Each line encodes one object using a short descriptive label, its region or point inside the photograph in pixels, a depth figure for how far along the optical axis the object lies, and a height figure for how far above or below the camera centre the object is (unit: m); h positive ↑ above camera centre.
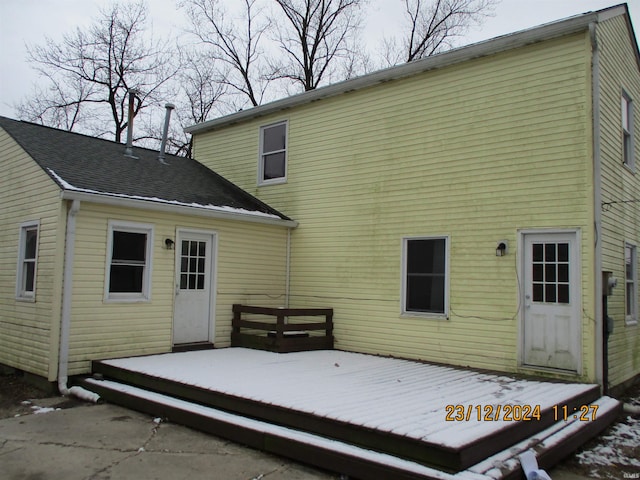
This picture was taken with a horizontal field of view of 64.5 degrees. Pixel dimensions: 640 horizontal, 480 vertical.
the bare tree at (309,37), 23.31 +10.83
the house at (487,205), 6.88 +1.15
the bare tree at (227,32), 23.70 +11.28
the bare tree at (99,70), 22.06 +8.81
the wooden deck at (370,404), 4.05 -1.32
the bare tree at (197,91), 24.14 +8.66
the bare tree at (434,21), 22.11 +11.34
